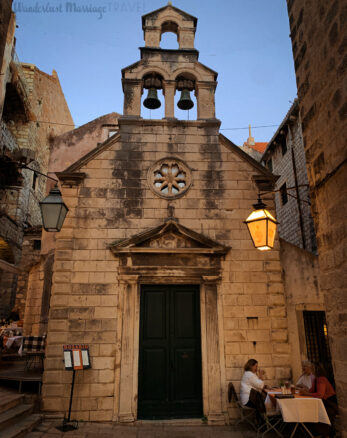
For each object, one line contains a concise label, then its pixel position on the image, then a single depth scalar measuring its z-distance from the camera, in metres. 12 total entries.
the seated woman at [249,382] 5.90
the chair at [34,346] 7.57
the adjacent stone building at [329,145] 3.60
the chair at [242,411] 6.09
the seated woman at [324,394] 5.20
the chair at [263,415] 5.55
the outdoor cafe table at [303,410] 5.18
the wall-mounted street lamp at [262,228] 5.09
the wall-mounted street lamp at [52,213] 5.96
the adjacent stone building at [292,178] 12.70
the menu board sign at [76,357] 6.22
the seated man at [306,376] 5.90
